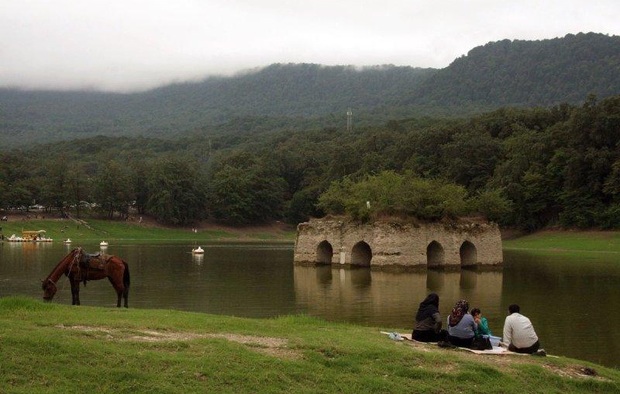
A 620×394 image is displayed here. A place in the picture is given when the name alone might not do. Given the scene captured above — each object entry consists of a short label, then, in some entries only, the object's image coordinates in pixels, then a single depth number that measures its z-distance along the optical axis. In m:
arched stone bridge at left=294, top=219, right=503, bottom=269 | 44.16
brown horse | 18.47
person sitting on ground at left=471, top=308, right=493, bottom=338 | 14.96
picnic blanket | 13.90
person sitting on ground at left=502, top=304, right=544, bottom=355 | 14.20
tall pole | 143.60
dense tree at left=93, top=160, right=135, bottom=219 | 91.75
